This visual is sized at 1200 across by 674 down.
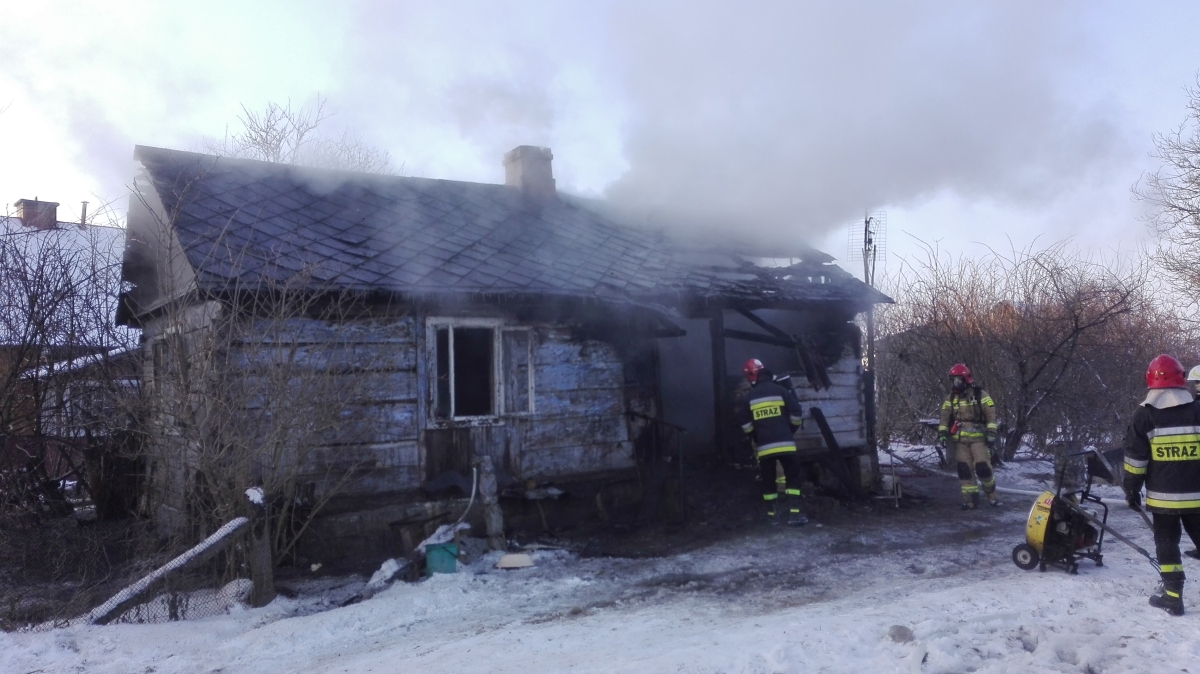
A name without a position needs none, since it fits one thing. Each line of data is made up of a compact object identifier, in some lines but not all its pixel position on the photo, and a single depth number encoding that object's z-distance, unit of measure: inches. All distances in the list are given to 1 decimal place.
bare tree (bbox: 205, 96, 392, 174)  946.1
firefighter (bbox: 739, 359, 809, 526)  377.7
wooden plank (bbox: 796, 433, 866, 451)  463.2
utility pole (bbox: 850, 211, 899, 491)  489.1
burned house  332.2
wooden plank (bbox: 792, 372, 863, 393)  479.3
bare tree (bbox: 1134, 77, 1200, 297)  719.1
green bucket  296.2
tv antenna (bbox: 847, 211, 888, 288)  960.9
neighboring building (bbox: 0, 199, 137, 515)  353.4
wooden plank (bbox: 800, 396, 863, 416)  468.8
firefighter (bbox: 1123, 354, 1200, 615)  225.1
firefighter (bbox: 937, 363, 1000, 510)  412.5
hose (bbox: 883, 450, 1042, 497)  446.5
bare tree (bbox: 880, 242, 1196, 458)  583.2
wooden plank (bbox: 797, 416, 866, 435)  467.5
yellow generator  268.1
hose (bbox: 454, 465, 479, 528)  340.5
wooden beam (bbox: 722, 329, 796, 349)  427.2
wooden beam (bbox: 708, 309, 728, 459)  440.5
